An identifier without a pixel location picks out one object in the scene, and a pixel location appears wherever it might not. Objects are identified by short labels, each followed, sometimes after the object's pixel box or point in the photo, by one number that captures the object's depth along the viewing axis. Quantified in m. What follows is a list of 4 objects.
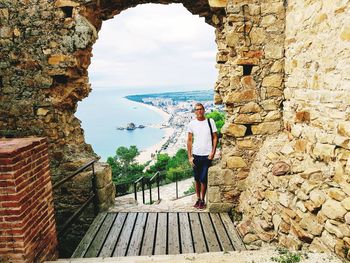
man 4.76
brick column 2.55
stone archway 4.34
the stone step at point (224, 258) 2.58
